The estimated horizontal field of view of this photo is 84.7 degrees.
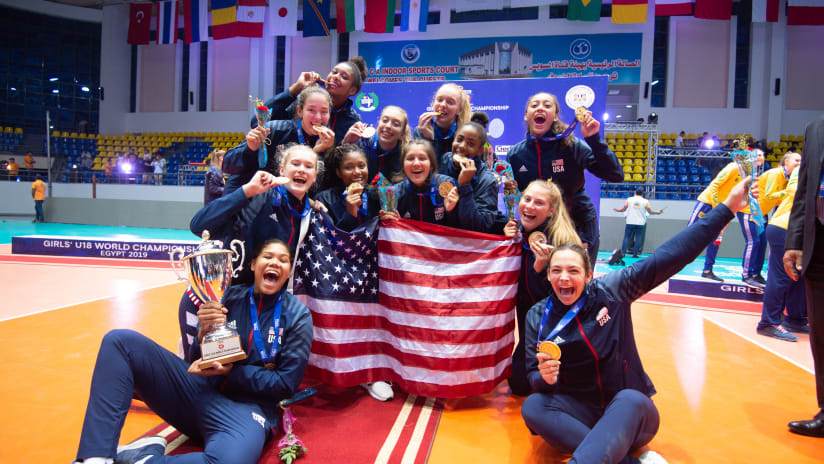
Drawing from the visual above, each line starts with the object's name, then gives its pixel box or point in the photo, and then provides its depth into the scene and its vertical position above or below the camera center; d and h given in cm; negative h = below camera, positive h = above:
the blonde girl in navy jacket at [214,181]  717 +25
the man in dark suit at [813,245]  283 -19
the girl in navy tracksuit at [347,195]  335 +4
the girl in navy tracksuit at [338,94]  395 +96
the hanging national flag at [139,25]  2028 +760
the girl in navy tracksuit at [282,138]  329 +47
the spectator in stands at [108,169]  1797 +100
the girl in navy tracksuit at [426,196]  319 +5
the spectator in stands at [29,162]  1896 +124
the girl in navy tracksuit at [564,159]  353 +39
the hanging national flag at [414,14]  1689 +705
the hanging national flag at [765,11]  1588 +712
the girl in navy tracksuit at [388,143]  374 +49
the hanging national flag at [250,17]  1780 +717
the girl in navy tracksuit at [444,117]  373 +73
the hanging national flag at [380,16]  1725 +710
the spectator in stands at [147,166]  1870 +118
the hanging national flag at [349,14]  1753 +728
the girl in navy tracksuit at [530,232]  294 -20
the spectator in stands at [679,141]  1654 +256
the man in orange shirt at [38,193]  1666 -6
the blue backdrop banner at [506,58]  1723 +591
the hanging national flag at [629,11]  1546 +680
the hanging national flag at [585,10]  1612 +711
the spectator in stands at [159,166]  1759 +118
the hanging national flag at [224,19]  1808 +715
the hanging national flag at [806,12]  1548 +696
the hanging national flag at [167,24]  1916 +726
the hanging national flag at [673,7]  1543 +701
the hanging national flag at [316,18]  1791 +723
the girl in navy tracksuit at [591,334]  238 -69
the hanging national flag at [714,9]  1559 +701
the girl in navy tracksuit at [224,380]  203 -91
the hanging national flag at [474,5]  1722 +763
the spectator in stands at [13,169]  1839 +87
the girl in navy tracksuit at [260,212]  269 -9
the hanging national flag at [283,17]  1764 +712
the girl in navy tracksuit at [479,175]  339 +23
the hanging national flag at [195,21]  1850 +721
